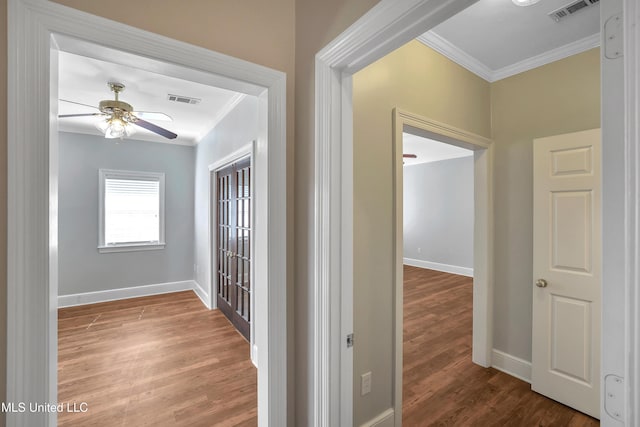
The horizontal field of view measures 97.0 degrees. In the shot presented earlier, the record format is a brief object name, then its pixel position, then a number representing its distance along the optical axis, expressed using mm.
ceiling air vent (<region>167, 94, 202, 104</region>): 3084
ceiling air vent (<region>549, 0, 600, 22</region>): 1700
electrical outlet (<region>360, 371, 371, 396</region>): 1685
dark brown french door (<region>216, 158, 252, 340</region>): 3152
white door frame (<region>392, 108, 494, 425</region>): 2492
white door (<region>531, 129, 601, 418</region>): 2006
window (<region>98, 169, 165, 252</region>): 4461
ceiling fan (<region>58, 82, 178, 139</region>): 2587
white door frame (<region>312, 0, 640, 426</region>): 1193
